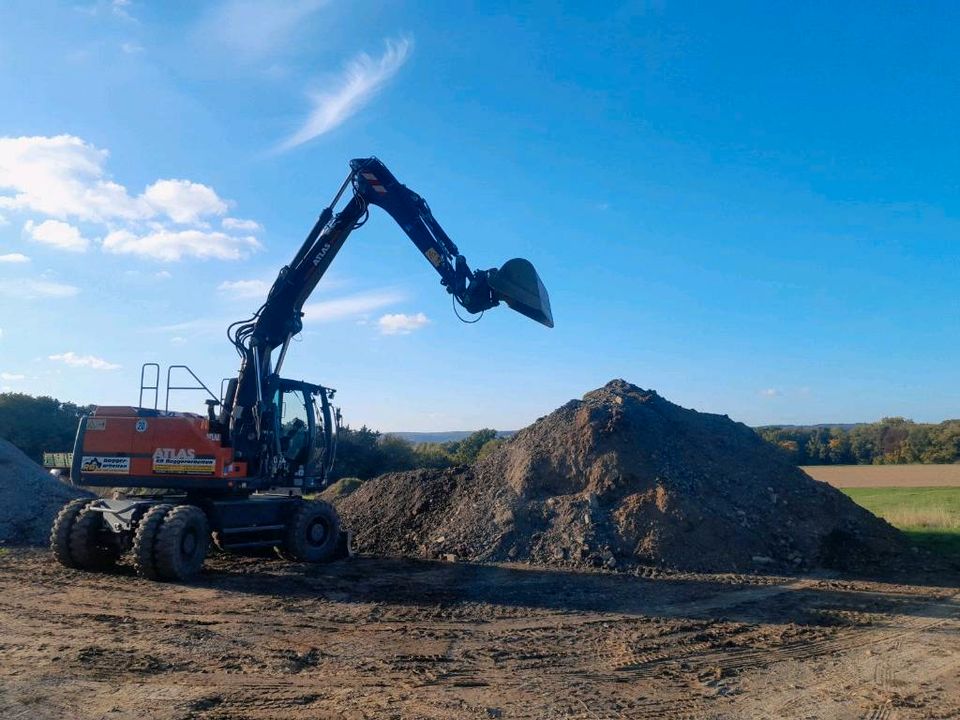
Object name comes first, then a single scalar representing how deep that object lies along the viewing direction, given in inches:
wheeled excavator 489.1
